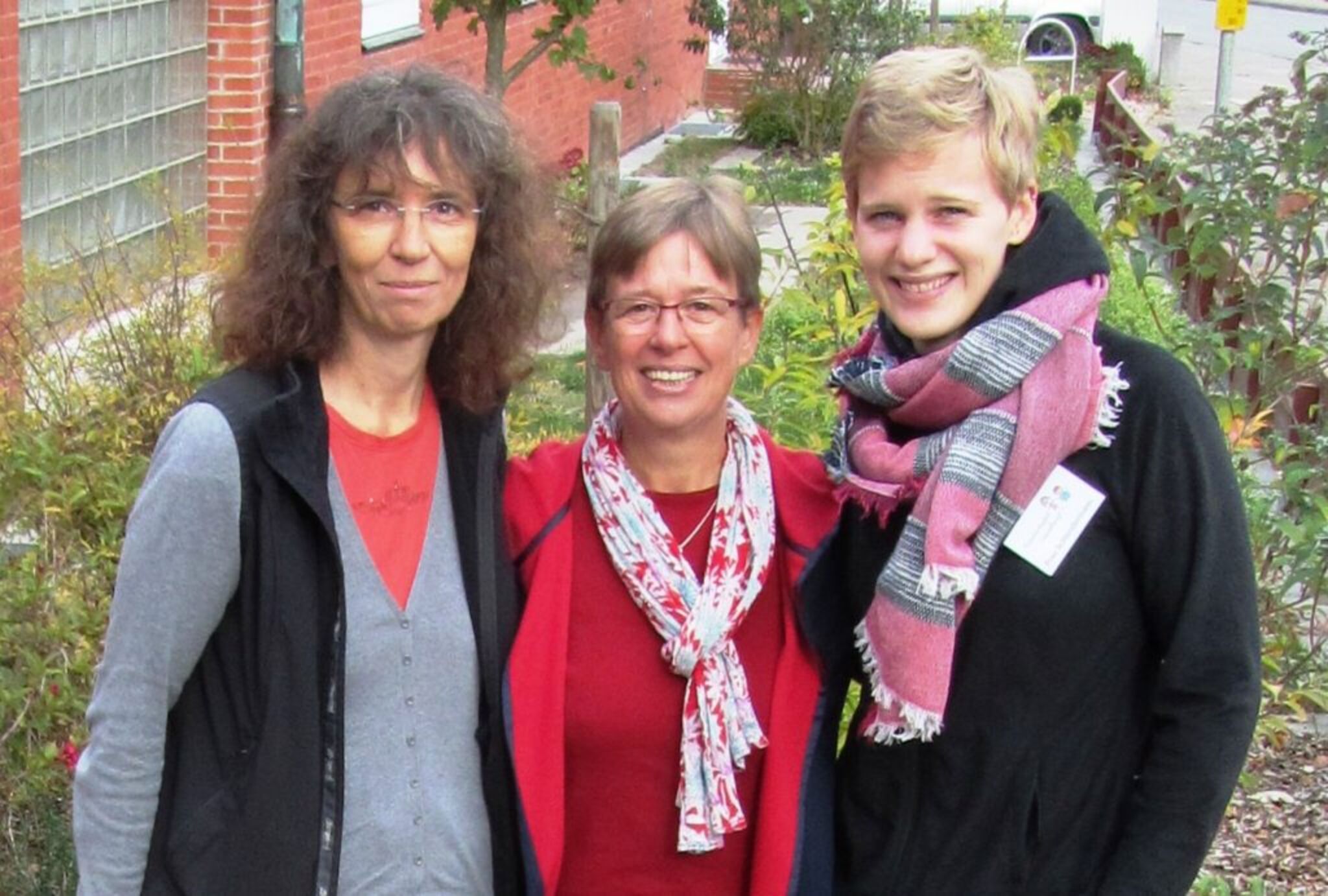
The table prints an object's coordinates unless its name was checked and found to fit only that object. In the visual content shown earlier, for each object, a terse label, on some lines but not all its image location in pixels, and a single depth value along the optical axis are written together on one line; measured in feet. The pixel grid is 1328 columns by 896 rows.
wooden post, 16.94
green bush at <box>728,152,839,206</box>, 50.16
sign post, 47.62
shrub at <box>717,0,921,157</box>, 61.93
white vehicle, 95.40
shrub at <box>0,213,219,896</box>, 13.34
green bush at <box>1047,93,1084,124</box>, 46.13
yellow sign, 47.80
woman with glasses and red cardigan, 8.96
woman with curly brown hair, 8.06
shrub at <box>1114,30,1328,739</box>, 17.54
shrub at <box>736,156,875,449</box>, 16.33
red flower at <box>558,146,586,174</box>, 29.75
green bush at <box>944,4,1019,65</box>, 58.44
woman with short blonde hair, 8.02
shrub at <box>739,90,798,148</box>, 64.03
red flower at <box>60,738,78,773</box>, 11.98
